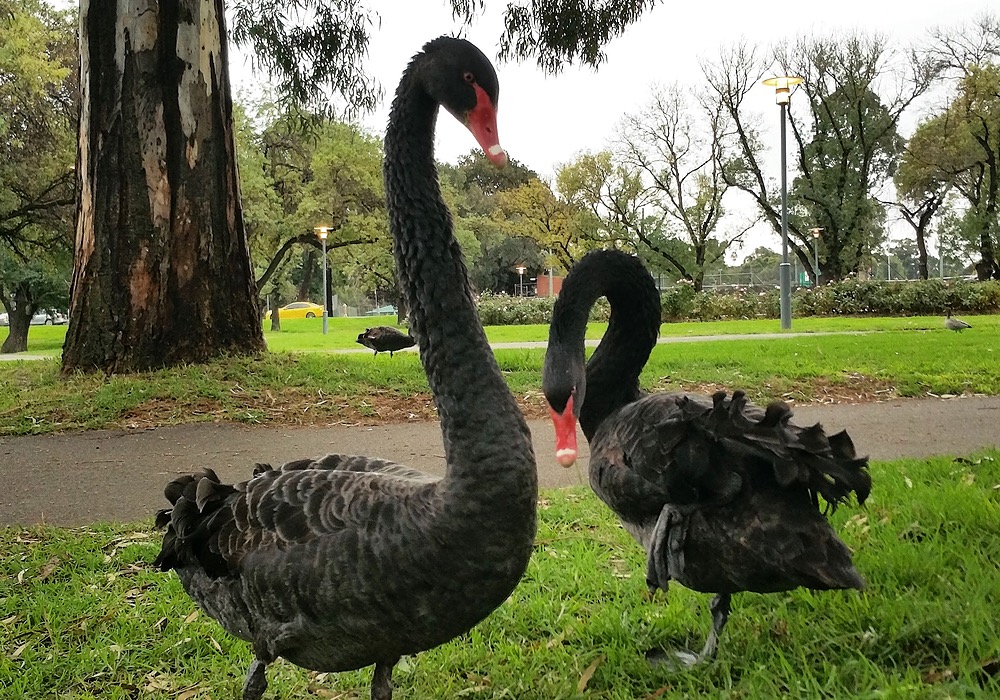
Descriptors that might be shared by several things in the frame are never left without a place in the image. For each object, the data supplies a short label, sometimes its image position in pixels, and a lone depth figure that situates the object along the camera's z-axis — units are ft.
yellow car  149.12
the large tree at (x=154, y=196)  19.30
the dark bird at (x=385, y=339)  33.09
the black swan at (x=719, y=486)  5.81
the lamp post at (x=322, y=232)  70.54
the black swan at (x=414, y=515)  4.76
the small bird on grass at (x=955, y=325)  40.19
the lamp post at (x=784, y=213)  45.44
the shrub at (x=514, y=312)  73.20
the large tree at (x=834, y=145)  87.97
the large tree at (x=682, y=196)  94.43
